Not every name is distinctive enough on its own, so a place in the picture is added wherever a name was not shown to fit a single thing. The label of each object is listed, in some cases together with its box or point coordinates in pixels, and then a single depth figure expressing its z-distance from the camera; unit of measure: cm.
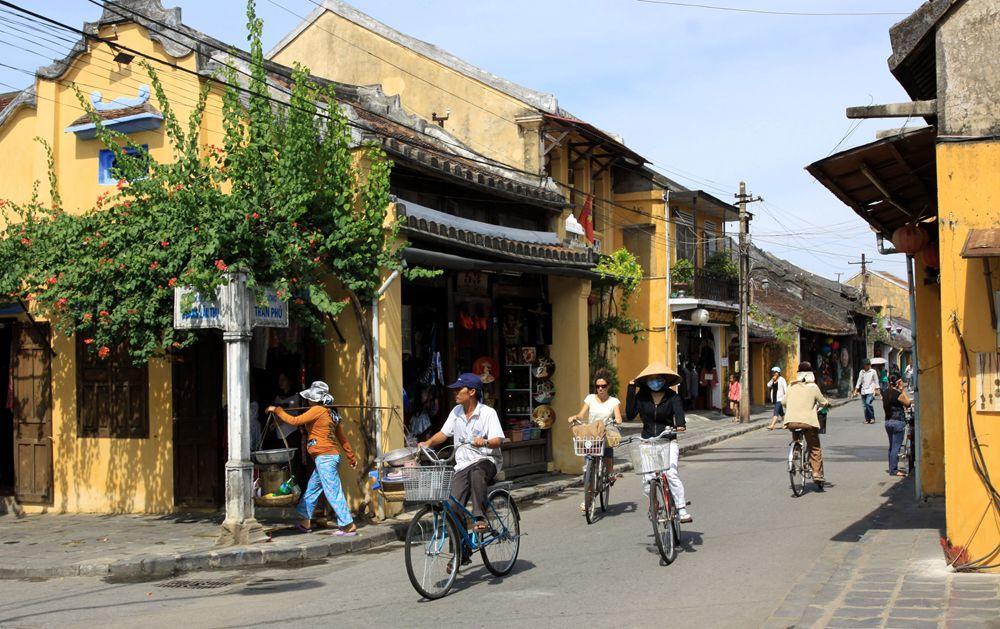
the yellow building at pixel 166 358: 1342
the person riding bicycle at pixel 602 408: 1294
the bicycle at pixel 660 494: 940
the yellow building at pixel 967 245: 820
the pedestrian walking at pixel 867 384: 2783
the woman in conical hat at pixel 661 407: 1048
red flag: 2706
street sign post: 1127
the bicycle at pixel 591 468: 1239
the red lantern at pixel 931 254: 1216
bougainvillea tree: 1159
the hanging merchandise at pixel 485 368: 1644
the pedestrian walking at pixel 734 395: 3269
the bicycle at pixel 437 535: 818
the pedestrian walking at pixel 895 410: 1545
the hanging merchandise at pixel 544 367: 1738
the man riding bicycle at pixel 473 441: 891
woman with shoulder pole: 1166
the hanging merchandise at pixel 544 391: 1739
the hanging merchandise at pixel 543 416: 1728
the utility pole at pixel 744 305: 3088
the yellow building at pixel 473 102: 2323
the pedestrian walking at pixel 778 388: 2388
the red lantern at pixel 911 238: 1211
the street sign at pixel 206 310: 1137
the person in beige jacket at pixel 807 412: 1438
